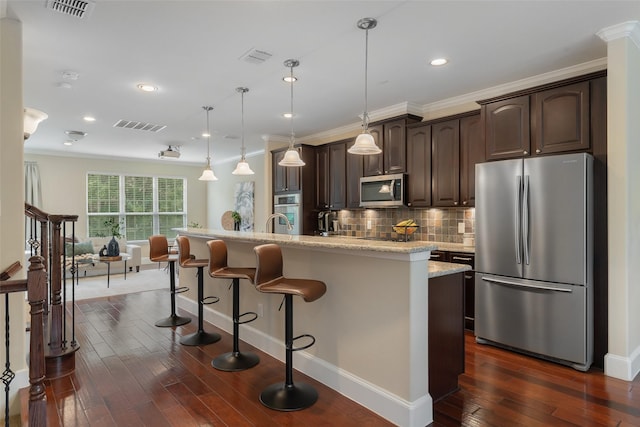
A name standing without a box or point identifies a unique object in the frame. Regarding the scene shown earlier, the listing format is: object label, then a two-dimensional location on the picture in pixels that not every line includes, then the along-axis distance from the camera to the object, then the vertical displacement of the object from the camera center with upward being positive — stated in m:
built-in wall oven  6.11 +0.03
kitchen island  2.24 -0.75
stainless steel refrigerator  3.04 -0.40
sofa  7.08 -0.82
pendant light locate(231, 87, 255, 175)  4.26 +0.51
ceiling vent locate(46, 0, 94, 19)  2.44 +1.39
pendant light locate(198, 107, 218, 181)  4.73 +0.48
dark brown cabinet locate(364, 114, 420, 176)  4.89 +0.88
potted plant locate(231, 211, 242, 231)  8.56 -0.14
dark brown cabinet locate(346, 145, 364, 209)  5.51 +0.53
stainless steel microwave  4.88 +0.29
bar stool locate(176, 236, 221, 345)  3.66 -0.97
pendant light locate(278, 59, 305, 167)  3.73 +0.55
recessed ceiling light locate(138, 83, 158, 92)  4.05 +1.39
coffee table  6.93 -0.85
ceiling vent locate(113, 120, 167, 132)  5.71 +1.40
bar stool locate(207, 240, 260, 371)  3.08 -0.76
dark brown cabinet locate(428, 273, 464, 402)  2.44 -0.83
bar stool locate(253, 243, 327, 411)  2.46 -0.57
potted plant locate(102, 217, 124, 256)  7.12 -0.44
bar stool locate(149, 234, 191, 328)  4.23 -0.52
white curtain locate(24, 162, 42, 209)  7.75 +0.62
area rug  6.12 -1.29
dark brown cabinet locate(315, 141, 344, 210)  5.80 +0.59
